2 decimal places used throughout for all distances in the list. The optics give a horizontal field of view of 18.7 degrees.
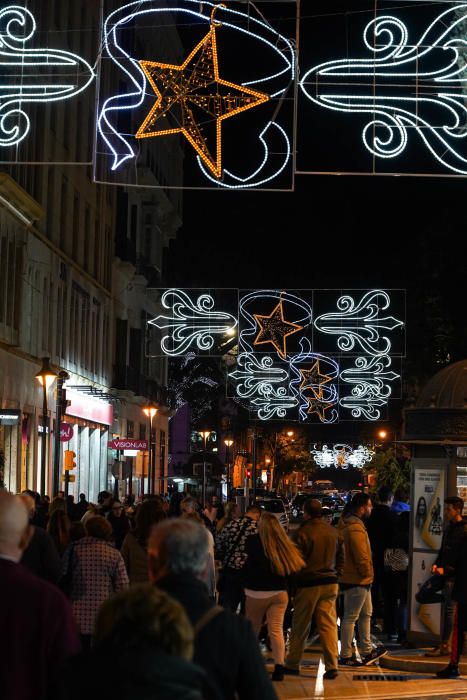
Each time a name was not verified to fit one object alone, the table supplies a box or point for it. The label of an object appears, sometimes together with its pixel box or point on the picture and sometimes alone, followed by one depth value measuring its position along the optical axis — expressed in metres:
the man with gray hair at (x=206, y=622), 5.55
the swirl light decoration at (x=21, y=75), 16.03
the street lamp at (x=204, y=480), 45.36
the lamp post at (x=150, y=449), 45.34
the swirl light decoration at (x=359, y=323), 39.03
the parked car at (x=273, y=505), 43.42
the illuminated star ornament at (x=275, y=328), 39.25
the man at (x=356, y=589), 16.69
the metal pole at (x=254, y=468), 72.56
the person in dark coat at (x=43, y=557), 11.38
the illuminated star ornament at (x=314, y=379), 47.47
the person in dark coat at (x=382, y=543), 20.19
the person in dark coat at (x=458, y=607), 15.08
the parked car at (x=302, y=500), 60.39
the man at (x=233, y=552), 16.02
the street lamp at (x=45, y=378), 29.94
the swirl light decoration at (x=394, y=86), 16.11
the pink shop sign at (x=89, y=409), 47.03
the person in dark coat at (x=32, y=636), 5.50
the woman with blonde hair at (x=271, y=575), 14.44
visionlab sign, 48.31
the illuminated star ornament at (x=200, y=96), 16.12
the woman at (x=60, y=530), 14.27
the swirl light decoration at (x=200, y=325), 37.47
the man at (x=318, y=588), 15.28
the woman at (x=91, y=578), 11.64
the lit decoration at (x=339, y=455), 155.88
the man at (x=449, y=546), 15.96
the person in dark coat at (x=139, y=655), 4.30
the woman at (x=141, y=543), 12.92
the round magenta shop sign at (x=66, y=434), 36.12
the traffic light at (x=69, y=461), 35.25
